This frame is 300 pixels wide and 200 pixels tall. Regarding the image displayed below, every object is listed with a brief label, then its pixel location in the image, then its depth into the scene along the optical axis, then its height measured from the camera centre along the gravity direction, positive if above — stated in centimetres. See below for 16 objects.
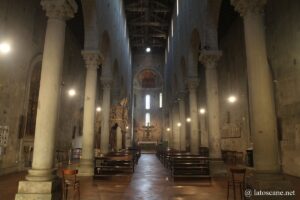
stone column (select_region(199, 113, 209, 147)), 1871 +89
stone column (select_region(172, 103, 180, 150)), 2573 +142
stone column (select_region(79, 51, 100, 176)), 1132 +131
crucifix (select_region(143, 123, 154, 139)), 4175 +198
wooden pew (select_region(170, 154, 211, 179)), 1083 -96
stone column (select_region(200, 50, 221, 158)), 1174 +207
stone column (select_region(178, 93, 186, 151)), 2127 +165
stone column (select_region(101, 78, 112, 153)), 1645 +183
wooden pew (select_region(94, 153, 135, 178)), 1177 -109
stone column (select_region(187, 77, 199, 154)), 1656 +188
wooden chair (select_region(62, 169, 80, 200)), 605 -98
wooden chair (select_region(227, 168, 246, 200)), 649 -64
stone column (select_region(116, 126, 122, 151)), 2303 +49
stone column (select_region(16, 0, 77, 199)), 603 +89
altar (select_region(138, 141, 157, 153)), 3938 -35
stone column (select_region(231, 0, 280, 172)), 636 +135
